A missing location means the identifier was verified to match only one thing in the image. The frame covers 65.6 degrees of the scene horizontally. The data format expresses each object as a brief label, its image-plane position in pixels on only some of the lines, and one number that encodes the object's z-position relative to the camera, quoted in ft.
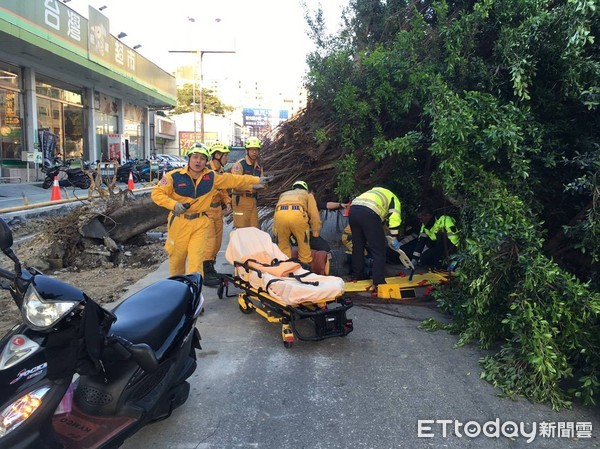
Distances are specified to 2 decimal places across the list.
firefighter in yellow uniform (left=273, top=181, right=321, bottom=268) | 19.24
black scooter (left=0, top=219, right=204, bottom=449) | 6.77
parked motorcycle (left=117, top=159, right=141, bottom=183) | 68.33
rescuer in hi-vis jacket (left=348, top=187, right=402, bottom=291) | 18.60
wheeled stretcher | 13.41
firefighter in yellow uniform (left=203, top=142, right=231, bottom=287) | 20.39
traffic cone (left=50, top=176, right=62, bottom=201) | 41.19
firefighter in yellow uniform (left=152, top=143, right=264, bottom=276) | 16.81
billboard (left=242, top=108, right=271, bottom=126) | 208.60
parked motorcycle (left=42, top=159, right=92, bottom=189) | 52.54
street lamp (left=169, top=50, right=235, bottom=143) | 113.98
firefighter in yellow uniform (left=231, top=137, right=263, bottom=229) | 22.36
